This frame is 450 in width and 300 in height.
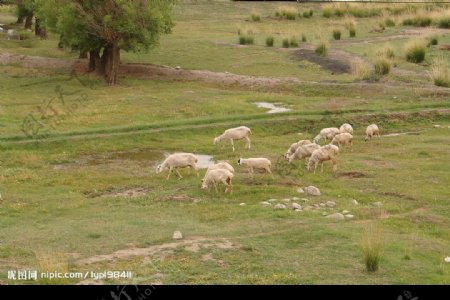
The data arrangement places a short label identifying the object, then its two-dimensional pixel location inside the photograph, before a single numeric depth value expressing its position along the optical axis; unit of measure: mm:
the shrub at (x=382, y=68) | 36844
